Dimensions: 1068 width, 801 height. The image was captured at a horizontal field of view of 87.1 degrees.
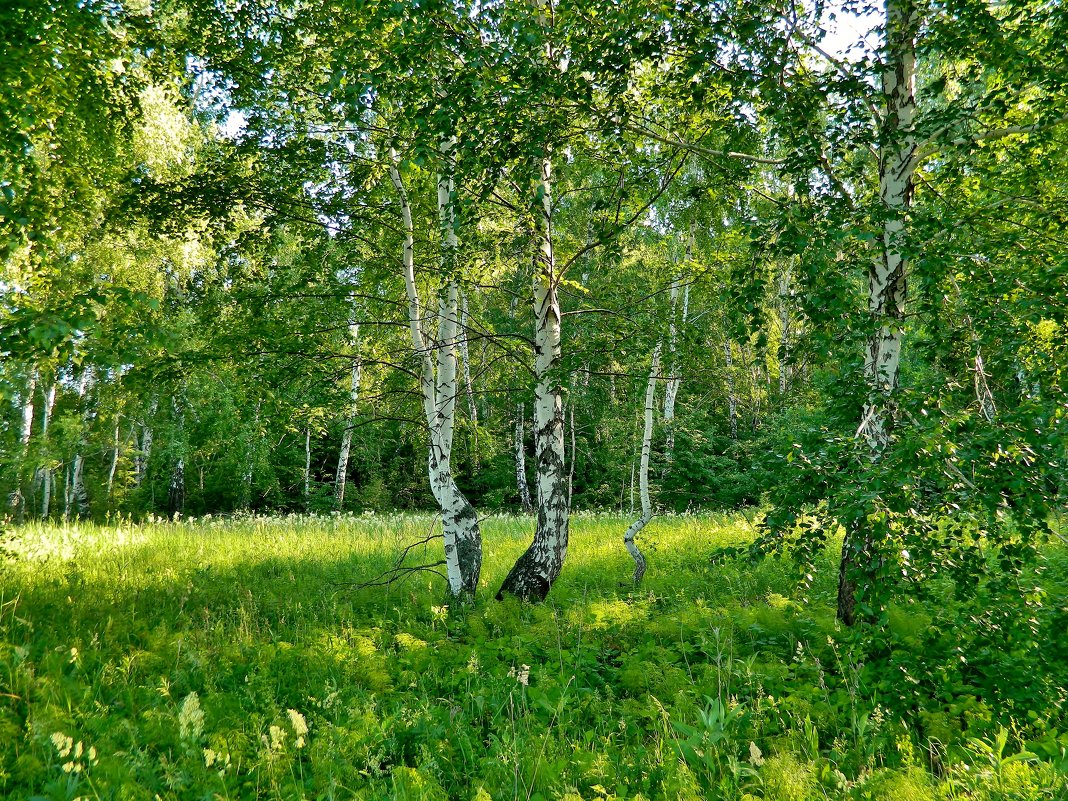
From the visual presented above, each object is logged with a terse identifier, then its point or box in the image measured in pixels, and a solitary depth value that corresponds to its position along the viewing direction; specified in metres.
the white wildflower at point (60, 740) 2.22
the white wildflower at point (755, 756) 2.84
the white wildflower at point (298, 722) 2.99
